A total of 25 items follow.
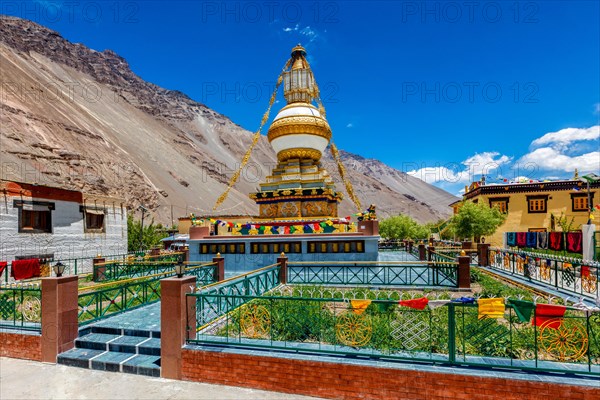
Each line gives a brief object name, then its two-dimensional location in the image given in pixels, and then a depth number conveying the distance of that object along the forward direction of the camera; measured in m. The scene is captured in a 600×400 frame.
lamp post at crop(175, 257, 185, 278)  7.65
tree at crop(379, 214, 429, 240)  45.25
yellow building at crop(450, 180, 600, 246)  32.91
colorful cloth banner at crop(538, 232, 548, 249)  22.65
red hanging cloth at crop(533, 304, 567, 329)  5.71
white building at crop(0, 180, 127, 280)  19.17
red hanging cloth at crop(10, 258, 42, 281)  18.19
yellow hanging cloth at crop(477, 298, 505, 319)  5.94
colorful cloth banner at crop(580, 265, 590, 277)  11.40
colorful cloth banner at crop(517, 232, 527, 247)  25.78
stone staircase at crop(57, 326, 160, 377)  7.40
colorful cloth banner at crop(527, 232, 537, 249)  24.67
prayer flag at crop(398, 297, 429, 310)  6.39
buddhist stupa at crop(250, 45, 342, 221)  22.34
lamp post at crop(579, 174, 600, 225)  18.53
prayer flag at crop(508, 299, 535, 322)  5.79
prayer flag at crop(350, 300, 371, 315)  6.52
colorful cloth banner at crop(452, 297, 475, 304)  6.10
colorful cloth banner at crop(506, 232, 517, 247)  27.37
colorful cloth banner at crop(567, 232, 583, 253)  19.83
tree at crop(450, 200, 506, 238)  29.80
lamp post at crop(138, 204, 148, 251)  29.64
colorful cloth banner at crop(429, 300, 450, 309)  6.37
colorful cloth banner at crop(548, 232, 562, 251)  21.64
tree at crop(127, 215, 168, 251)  32.75
